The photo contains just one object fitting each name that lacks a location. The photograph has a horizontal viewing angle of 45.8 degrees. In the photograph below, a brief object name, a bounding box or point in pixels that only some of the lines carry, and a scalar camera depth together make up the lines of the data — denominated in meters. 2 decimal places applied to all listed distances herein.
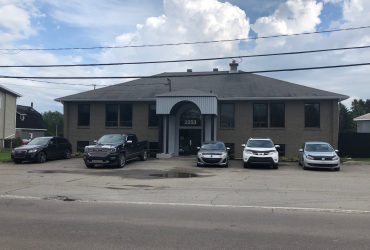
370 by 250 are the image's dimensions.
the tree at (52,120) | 102.69
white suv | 22.80
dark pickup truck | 22.16
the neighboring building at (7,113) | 47.69
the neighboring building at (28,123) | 61.41
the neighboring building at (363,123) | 58.66
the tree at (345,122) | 71.25
